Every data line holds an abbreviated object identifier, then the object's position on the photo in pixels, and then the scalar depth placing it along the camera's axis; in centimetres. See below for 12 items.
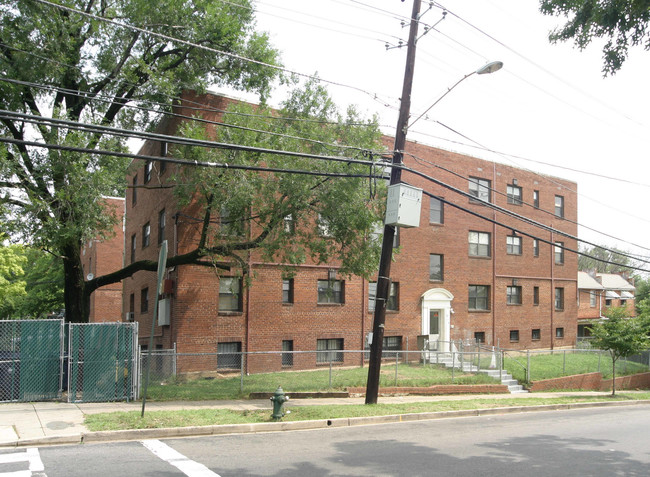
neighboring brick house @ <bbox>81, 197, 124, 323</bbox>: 4081
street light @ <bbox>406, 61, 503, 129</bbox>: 1312
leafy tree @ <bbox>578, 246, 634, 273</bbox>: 8938
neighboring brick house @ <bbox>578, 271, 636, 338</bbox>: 5306
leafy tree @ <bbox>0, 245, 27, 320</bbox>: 2481
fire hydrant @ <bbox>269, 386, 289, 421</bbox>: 1291
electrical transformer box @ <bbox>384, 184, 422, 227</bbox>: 1484
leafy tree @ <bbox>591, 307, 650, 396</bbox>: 2394
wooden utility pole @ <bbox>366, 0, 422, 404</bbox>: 1534
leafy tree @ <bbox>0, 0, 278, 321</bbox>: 1565
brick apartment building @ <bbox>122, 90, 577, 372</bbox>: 2238
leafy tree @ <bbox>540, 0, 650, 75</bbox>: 878
